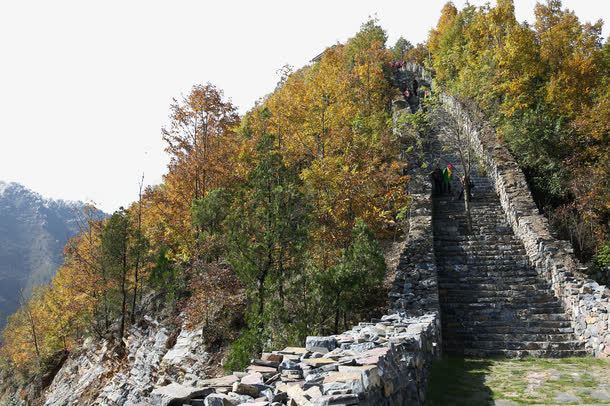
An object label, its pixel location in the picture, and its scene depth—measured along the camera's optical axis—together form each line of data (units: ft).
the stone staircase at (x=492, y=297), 35.73
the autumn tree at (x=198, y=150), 67.92
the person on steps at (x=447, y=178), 67.15
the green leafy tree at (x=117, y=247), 62.39
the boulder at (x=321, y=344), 20.38
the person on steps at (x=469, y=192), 64.65
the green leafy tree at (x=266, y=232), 38.42
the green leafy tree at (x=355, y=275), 34.47
